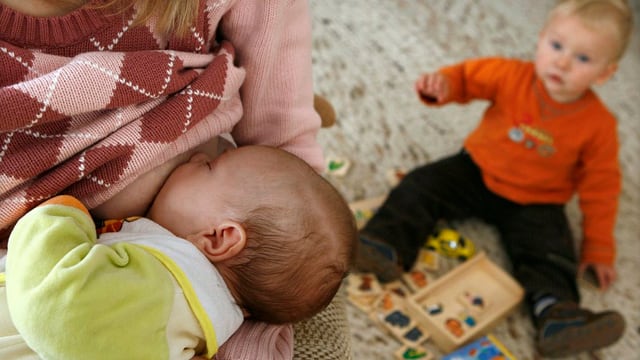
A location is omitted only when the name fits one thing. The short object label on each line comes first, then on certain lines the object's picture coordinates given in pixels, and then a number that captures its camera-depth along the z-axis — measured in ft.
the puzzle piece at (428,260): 5.03
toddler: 4.69
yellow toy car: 5.07
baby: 1.97
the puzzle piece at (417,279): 4.85
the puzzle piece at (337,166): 5.36
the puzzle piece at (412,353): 4.40
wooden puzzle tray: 4.49
